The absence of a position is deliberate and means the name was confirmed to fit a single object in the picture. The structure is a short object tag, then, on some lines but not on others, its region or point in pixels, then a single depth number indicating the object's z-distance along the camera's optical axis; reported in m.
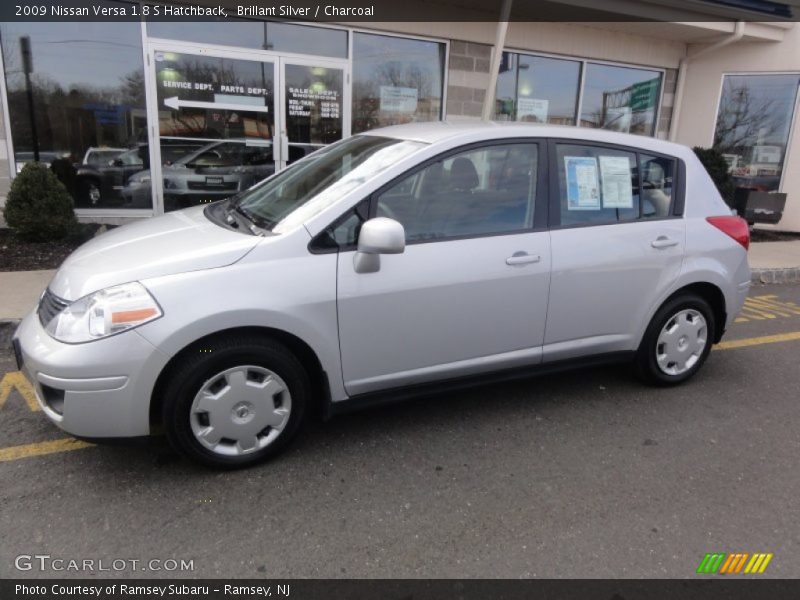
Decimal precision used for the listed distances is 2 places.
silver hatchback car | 2.56
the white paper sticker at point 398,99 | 8.93
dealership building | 7.42
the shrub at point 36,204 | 6.64
